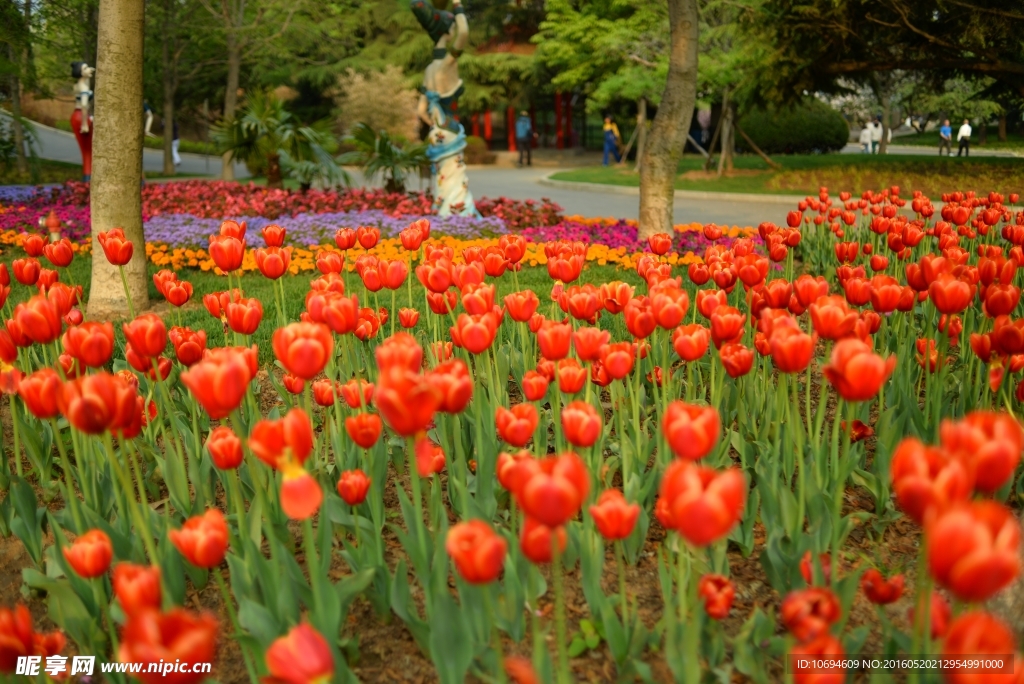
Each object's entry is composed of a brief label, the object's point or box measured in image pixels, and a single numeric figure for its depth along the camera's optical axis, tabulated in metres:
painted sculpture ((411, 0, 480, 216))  11.61
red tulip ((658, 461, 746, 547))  1.19
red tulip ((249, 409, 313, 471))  1.51
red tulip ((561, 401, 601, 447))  1.77
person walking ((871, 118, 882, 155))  37.78
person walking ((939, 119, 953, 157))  32.91
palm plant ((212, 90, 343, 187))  14.40
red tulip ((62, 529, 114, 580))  1.72
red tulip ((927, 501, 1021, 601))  1.02
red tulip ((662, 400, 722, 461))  1.47
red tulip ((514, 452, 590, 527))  1.25
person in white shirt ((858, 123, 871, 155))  37.84
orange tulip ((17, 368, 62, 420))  2.03
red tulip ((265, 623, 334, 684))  1.18
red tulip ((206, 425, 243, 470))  2.00
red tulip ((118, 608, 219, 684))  1.08
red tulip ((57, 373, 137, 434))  1.69
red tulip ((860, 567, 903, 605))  1.73
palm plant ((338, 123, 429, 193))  13.98
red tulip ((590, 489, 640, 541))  1.61
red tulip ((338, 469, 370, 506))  2.10
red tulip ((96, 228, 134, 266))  3.31
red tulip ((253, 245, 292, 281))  3.03
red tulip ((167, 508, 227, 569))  1.64
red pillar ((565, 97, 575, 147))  40.69
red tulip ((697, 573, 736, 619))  1.72
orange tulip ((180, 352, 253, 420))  1.63
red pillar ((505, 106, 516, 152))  40.69
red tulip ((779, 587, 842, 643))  1.44
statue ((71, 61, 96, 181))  15.38
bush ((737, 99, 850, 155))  33.00
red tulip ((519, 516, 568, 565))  1.37
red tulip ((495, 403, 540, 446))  2.00
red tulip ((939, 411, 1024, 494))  1.16
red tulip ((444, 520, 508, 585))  1.30
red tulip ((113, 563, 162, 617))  1.32
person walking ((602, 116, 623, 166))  31.26
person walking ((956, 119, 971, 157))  29.53
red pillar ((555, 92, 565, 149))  39.97
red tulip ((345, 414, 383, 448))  2.03
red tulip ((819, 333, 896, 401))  1.64
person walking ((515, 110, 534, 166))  33.25
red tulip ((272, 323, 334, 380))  1.76
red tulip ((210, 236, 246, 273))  3.07
